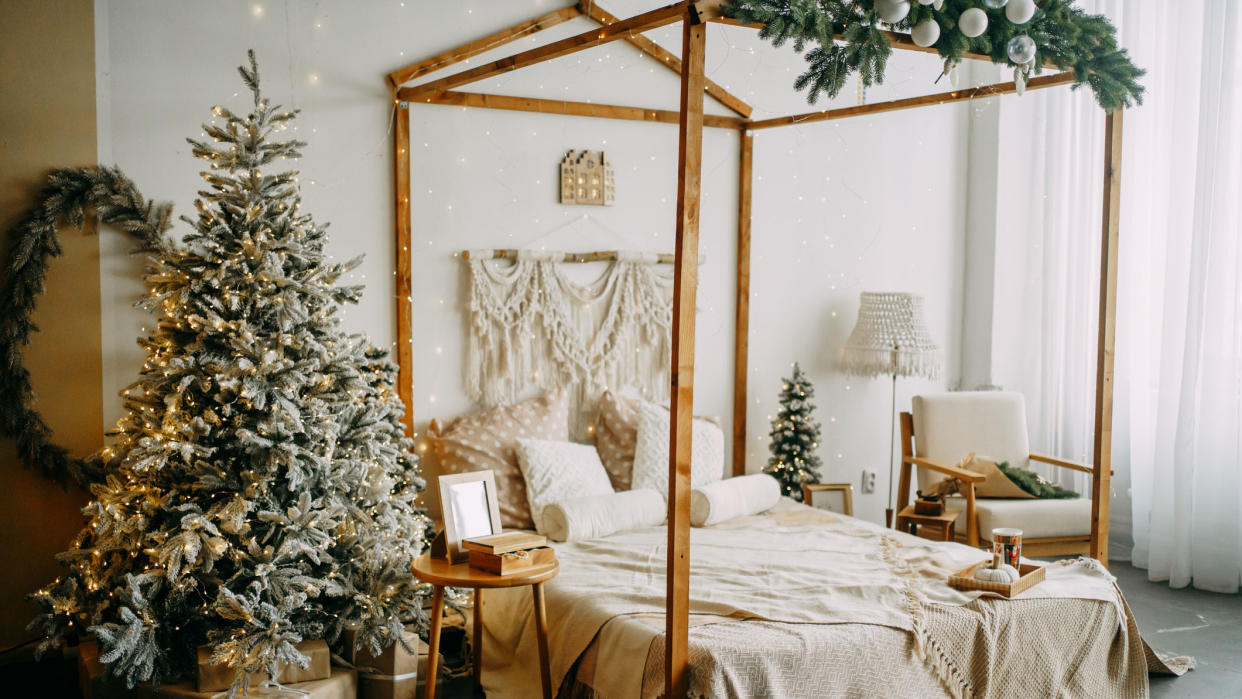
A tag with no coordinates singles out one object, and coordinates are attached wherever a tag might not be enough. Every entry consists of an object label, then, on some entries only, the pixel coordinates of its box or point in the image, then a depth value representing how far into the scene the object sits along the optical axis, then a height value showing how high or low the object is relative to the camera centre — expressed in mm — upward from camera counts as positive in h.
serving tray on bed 3047 -909
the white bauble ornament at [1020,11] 2748 +903
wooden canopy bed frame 2553 +445
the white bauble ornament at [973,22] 2674 +847
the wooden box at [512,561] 2779 -780
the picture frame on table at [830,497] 4660 -995
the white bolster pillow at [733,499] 4051 -853
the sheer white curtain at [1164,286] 4480 +150
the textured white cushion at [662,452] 4312 -686
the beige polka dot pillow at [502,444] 4059 -612
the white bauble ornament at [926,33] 2695 +820
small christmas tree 4750 -683
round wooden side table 2742 -820
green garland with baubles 2594 +840
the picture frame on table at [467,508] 2924 -662
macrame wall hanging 4312 -107
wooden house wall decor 4457 +627
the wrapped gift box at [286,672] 2809 -1141
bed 2699 -993
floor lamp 4840 -150
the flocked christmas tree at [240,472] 2814 -539
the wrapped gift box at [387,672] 3057 -1223
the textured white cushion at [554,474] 4012 -737
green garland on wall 3344 +50
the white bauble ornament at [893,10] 2592 +852
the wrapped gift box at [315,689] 2809 -1201
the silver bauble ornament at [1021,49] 2828 +814
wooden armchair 4184 -736
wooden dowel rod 4270 +249
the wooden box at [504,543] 2816 -733
